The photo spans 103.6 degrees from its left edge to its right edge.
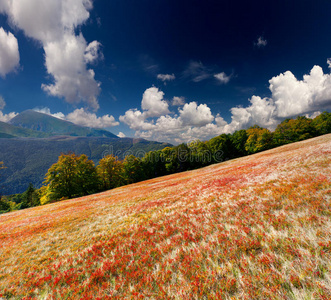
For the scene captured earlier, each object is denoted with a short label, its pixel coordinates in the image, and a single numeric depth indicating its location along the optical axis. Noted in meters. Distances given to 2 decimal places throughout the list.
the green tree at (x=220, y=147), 80.81
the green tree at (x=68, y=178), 39.53
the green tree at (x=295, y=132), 67.88
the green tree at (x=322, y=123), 66.61
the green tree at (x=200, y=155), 81.31
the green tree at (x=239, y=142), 84.06
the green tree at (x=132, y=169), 70.19
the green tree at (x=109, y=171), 55.22
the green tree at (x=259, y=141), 68.31
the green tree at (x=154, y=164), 79.88
